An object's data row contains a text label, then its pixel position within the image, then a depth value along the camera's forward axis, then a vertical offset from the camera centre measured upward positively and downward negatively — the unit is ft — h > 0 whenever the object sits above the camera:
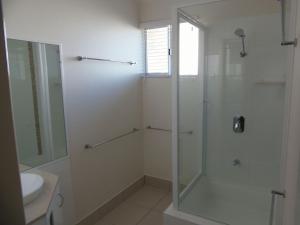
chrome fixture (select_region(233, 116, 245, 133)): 8.07 -1.56
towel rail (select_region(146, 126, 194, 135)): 9.78 -2.05
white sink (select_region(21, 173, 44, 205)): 4.01 -1.97
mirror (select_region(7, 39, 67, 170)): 5.54 -0.45
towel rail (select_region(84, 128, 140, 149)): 7.55 -2.11
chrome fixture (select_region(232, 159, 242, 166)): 8.38 -3.01
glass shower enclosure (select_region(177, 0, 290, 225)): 7.14 -1.12
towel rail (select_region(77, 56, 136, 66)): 6.94 +0.78
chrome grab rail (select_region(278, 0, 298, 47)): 5.52 +1.69
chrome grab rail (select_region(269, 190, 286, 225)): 4.23 -2.46
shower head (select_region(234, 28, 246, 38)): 7.57 +1.57
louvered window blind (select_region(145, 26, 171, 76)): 9.61 +1.31
